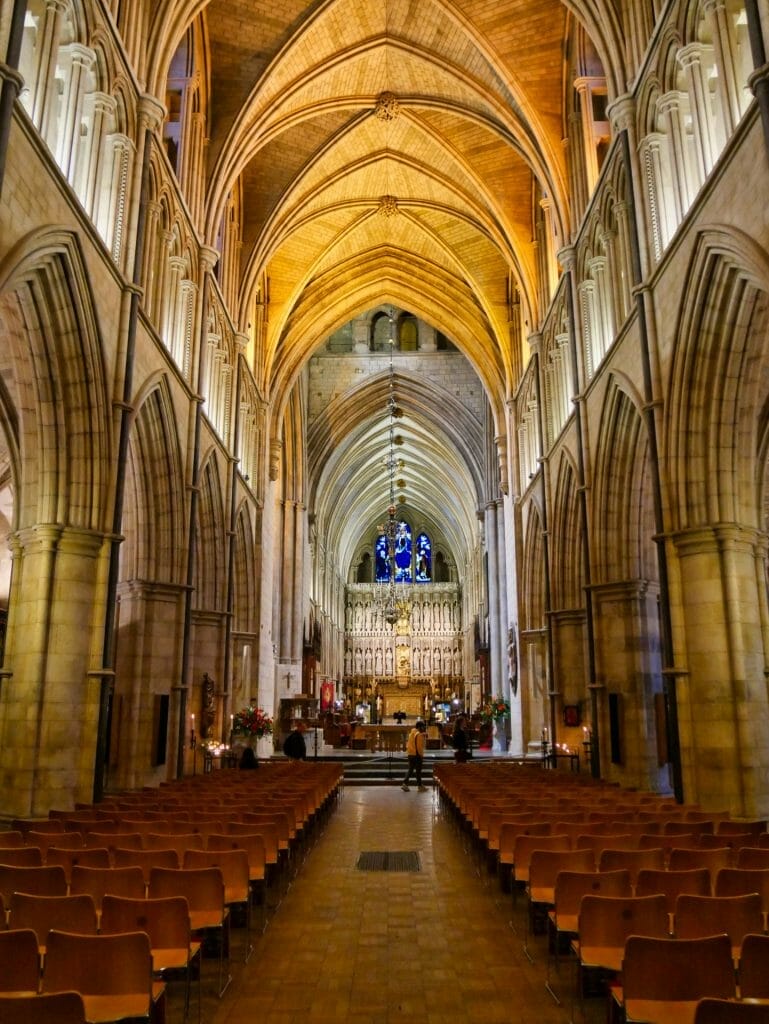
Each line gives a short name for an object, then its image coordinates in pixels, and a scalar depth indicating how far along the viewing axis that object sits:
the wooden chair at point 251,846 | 6.31
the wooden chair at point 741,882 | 4.83
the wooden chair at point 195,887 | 4.91
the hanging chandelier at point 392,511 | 37.59
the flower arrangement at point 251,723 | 20.47
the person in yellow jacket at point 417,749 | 18.86
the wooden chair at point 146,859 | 5.34
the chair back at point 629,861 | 5.40
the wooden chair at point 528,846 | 6.25
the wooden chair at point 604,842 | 6.23
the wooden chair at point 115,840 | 6.30
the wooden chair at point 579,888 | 4.84
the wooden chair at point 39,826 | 7.22
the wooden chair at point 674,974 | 3.43
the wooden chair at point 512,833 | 6.90
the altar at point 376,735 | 31.34
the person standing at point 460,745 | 20.78
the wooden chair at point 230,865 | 5.48
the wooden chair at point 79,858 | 5.29
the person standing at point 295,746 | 20.36
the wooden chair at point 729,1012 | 2.80
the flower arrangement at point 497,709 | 26.53
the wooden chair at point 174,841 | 6.31
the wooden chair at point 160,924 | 4.12
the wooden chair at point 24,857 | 5.34
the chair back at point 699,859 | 5.42
